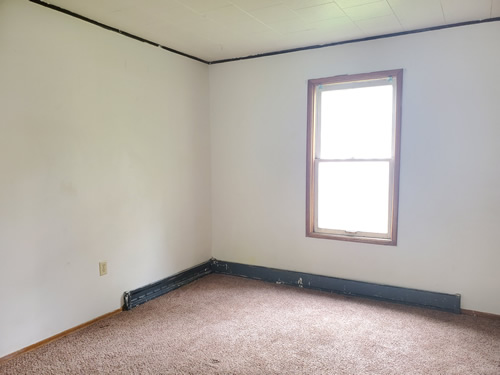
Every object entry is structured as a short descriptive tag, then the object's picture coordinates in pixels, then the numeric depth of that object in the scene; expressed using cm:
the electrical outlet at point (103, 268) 293
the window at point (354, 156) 325
